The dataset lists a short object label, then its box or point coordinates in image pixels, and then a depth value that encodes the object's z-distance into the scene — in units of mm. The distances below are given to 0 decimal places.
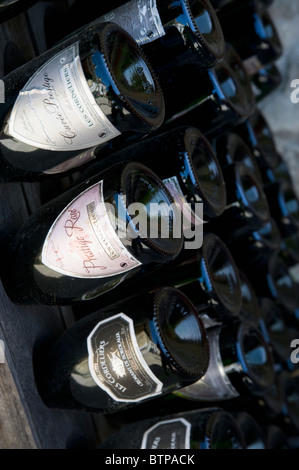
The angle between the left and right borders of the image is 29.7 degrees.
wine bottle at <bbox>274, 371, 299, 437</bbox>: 1323
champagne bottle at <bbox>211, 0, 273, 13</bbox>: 1143
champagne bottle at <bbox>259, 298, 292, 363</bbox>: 1289
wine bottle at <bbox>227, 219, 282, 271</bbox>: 1240
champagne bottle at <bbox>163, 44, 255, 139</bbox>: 976
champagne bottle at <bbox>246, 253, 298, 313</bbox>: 1351
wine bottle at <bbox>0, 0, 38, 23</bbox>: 744
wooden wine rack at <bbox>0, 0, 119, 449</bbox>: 725
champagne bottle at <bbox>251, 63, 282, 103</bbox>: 1570
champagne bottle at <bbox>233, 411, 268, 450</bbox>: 1047
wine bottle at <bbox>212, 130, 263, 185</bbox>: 1113
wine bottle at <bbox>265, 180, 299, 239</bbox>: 1491
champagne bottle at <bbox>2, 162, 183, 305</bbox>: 683
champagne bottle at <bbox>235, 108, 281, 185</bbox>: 1357
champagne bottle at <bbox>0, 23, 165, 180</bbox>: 655
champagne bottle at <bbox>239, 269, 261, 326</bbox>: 1114
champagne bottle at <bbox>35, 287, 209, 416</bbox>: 729
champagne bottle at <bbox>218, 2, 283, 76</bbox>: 1313
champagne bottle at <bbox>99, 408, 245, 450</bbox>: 830
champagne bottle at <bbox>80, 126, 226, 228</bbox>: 853
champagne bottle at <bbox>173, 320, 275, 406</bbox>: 930
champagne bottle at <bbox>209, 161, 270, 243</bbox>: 1074
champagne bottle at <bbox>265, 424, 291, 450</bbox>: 1191
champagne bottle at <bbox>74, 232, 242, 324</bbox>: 911
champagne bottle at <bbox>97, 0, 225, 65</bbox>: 785
